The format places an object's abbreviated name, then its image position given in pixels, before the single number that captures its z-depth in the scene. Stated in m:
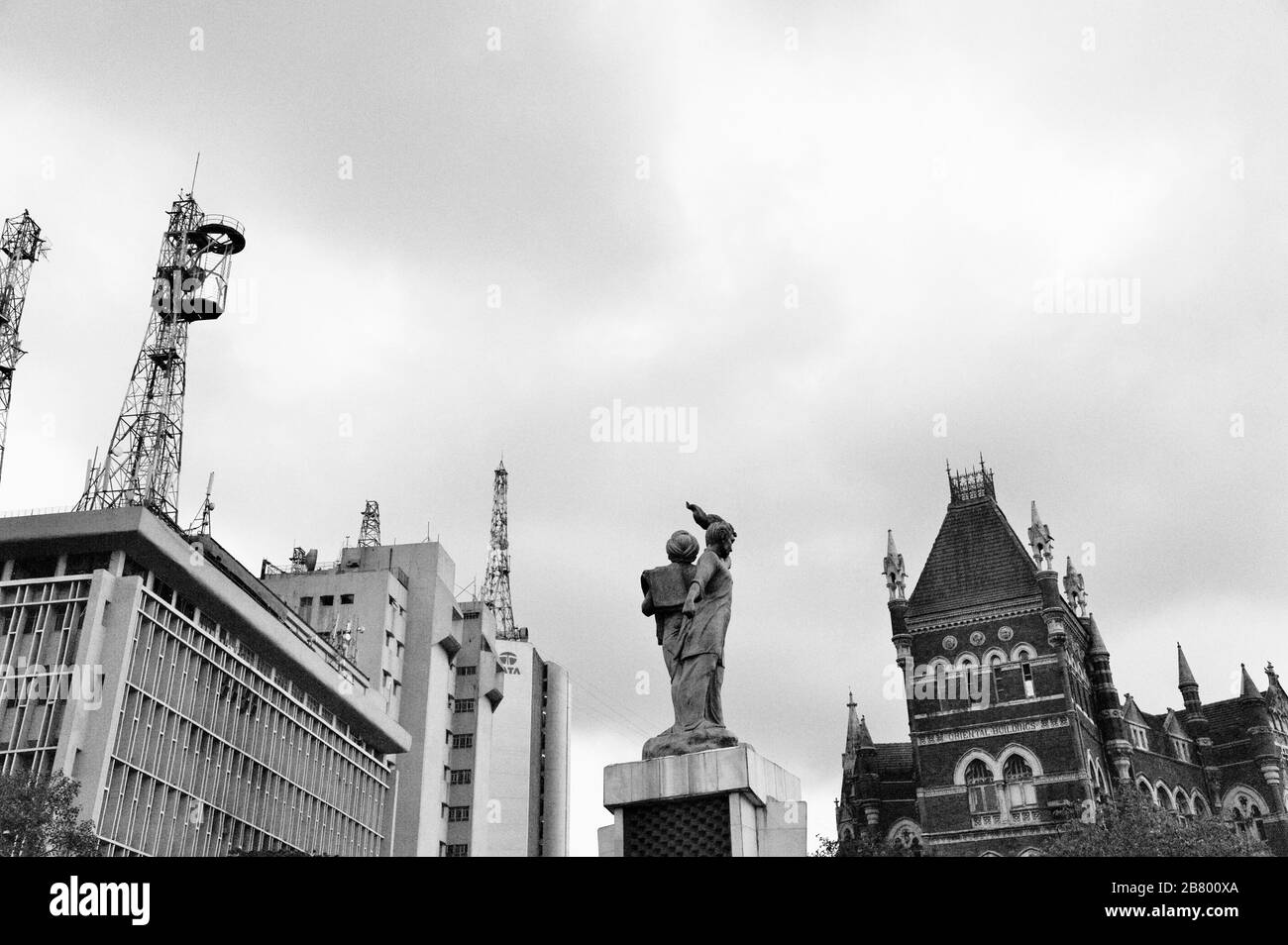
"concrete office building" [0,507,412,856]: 47.91
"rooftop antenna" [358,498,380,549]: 107.62
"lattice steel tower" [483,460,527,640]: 128.00
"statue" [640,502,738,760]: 11.76
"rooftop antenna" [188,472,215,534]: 75.44
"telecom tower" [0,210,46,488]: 60.41
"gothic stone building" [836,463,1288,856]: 68.75
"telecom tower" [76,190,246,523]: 61.25
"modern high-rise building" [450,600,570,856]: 103.45
